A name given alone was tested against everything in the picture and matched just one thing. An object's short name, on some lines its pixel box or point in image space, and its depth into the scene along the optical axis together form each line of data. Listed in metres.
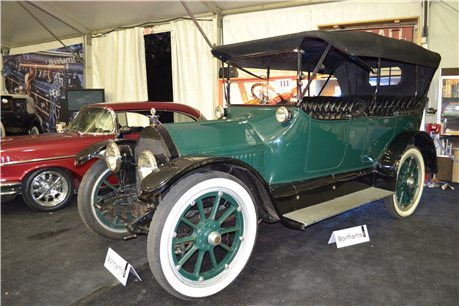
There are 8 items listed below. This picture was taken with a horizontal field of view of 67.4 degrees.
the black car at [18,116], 7.71
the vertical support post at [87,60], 8.01
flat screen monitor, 7.33
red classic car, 3.79
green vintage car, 2.03
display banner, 8.75
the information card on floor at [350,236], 2.72
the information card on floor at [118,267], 2.22
